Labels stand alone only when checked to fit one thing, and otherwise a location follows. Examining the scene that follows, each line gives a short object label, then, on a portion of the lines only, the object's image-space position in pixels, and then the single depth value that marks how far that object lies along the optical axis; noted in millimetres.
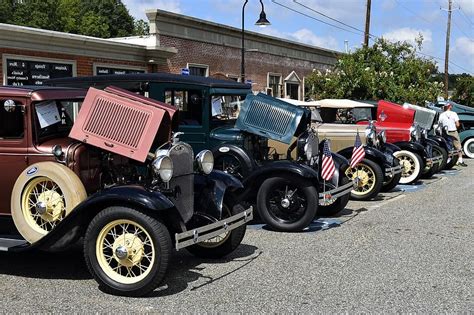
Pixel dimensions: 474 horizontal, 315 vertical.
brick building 13195
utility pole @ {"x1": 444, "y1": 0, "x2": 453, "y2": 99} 39856
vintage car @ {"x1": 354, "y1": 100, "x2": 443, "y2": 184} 12266
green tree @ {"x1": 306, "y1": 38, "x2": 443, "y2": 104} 20859
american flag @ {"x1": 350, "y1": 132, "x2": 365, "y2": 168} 9023
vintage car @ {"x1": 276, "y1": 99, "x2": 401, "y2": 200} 9883
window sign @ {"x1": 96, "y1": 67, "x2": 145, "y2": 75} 15315
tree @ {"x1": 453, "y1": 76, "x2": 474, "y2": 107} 35094
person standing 15975
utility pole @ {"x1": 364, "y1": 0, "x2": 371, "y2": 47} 24488
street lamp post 17266
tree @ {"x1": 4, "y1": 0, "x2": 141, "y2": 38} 47844
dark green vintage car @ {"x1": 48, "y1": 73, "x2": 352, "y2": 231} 7172
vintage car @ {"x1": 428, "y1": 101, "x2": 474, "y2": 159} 19641
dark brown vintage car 4602
